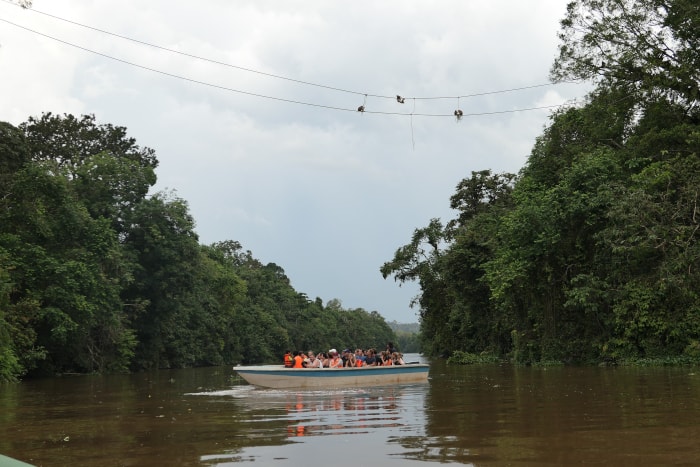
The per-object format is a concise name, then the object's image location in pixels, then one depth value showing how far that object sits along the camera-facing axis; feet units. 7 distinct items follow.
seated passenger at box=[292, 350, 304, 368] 89.66
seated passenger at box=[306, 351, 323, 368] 88.22
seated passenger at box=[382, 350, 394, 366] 94.73
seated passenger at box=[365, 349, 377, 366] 95.61
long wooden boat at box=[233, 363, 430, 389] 82.07
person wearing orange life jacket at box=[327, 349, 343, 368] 89.71
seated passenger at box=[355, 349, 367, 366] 95.20
